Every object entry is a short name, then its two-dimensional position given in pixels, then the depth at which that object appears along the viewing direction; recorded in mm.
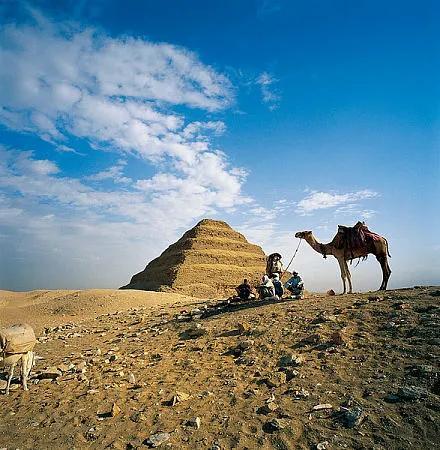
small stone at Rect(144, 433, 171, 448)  4375
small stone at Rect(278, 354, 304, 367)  6164
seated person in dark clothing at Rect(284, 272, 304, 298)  11961
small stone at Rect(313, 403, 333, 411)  4668
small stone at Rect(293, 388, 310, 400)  5053
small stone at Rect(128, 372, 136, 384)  6477
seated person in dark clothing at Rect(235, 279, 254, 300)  13016
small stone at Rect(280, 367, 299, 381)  5738
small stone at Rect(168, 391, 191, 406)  5371
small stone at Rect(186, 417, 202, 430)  4652
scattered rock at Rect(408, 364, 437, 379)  5000
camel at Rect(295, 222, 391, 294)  11977
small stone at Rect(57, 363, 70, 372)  7520
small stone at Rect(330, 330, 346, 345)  6574
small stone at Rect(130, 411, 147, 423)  4970
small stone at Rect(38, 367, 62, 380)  7180
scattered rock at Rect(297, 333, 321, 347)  6955
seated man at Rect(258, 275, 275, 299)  12516
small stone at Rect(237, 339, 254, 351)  7414
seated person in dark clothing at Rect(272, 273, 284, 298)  12633
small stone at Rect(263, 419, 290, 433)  4371
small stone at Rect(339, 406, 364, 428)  4254
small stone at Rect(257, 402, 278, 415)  4781
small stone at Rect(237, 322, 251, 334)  8422
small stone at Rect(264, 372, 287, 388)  5578
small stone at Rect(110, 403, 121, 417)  5170
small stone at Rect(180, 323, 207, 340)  9109
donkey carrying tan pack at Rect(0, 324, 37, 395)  6285
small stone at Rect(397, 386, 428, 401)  4559
